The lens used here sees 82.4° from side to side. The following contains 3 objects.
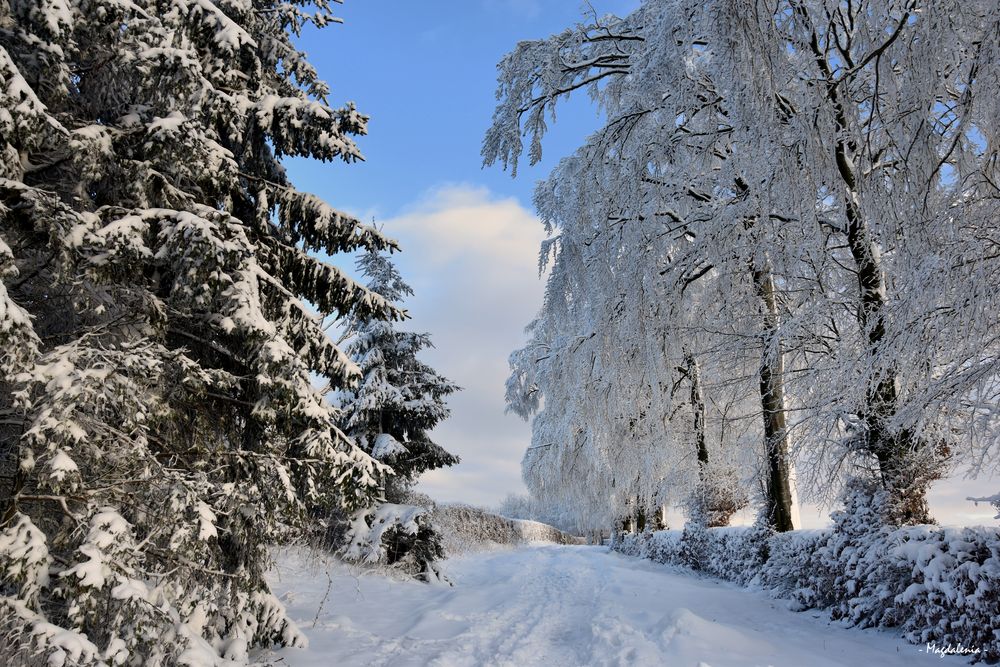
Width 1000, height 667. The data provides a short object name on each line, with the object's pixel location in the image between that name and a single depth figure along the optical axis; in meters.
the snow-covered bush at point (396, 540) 11.25
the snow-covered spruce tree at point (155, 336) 3.90
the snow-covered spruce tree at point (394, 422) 11.61
